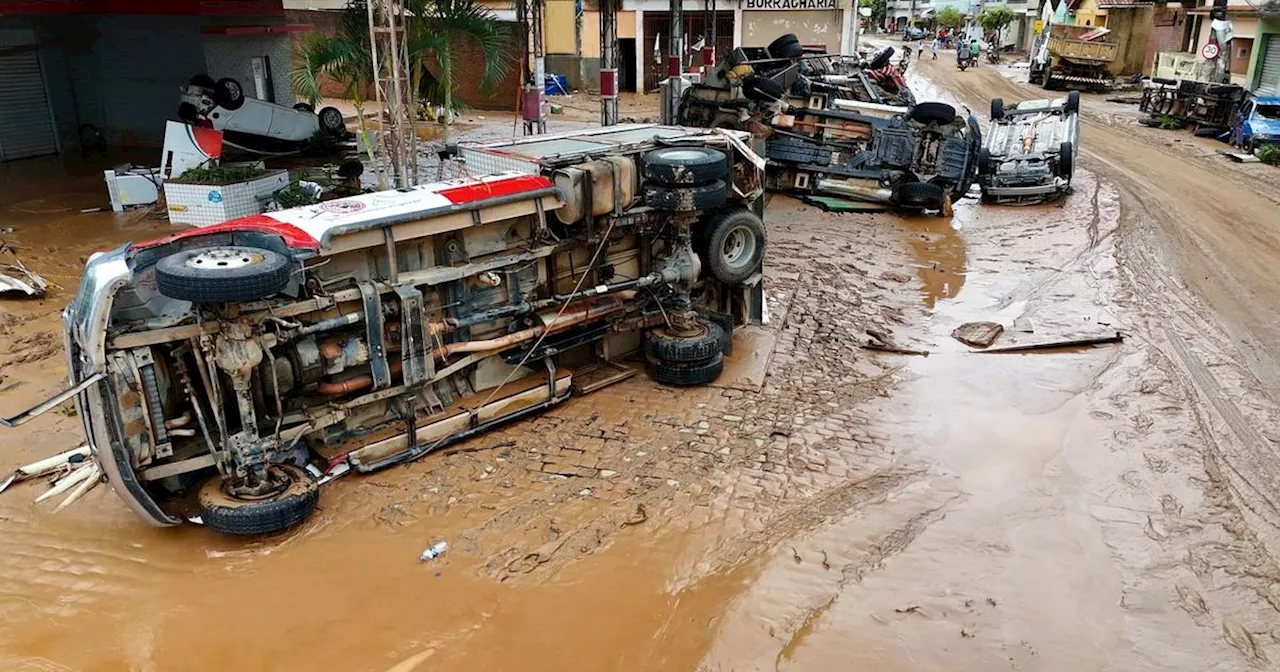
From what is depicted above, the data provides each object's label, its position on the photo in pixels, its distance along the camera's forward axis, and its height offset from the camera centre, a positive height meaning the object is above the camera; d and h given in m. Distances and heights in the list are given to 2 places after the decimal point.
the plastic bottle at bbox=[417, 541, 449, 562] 5.55 -2.99
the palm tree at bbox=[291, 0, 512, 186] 12.06 +0.09
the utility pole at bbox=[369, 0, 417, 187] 10.62 -0.36
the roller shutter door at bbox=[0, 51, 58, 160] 17.34 -1.10
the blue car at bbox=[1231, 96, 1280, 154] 19.20 -1.58
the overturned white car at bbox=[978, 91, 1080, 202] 15.74 -1.82
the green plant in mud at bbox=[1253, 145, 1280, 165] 18.42 -2.10
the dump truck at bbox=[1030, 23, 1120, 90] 31.36 -0.30
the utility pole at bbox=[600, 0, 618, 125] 18.14 -0.33
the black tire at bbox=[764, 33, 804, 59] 18.08 +0.00
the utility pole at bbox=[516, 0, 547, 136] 16.86 -0.77
